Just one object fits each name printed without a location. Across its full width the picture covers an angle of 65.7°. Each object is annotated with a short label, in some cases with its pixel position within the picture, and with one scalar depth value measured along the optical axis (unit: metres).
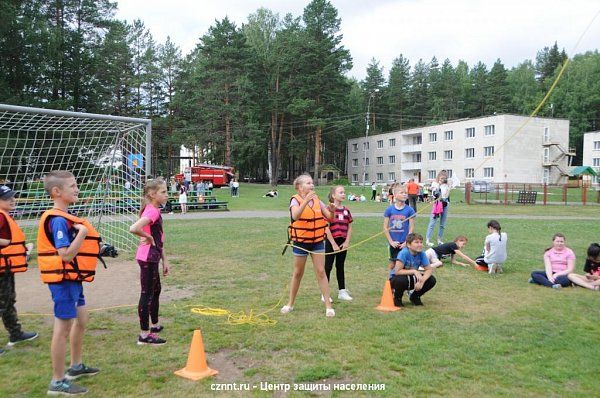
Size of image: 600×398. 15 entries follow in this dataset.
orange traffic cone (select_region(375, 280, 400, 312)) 6.83
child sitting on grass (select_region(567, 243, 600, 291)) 8.06
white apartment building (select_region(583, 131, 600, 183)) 69.44
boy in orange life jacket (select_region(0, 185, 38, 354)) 5.25
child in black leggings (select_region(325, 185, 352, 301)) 7.23
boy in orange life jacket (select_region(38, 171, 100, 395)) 4.04
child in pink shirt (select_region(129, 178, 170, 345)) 5.27
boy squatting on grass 6.93
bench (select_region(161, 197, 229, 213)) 26.88
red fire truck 50.22
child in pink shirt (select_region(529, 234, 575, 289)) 8.35
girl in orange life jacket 6.19
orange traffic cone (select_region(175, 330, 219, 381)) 4.43
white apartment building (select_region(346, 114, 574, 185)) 57.88
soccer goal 11.41
